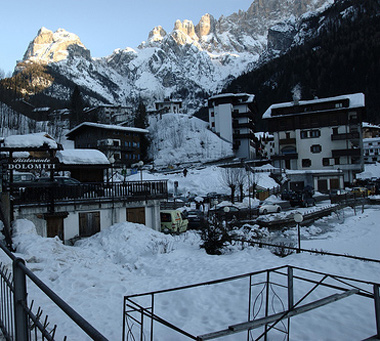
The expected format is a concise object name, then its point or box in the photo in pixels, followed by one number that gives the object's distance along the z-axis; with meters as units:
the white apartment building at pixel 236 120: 85.94
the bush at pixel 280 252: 14.53
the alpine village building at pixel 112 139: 71.86
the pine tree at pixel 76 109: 99.75
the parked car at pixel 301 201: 38.95
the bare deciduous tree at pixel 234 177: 44.91
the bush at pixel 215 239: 15.48
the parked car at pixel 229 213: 27.75
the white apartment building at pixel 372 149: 105.12
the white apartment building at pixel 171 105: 130.12
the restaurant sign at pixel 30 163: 15.06
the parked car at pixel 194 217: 25.88
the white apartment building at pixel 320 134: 61.16
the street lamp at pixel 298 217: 15.39
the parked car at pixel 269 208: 32.17
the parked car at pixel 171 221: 21.97
